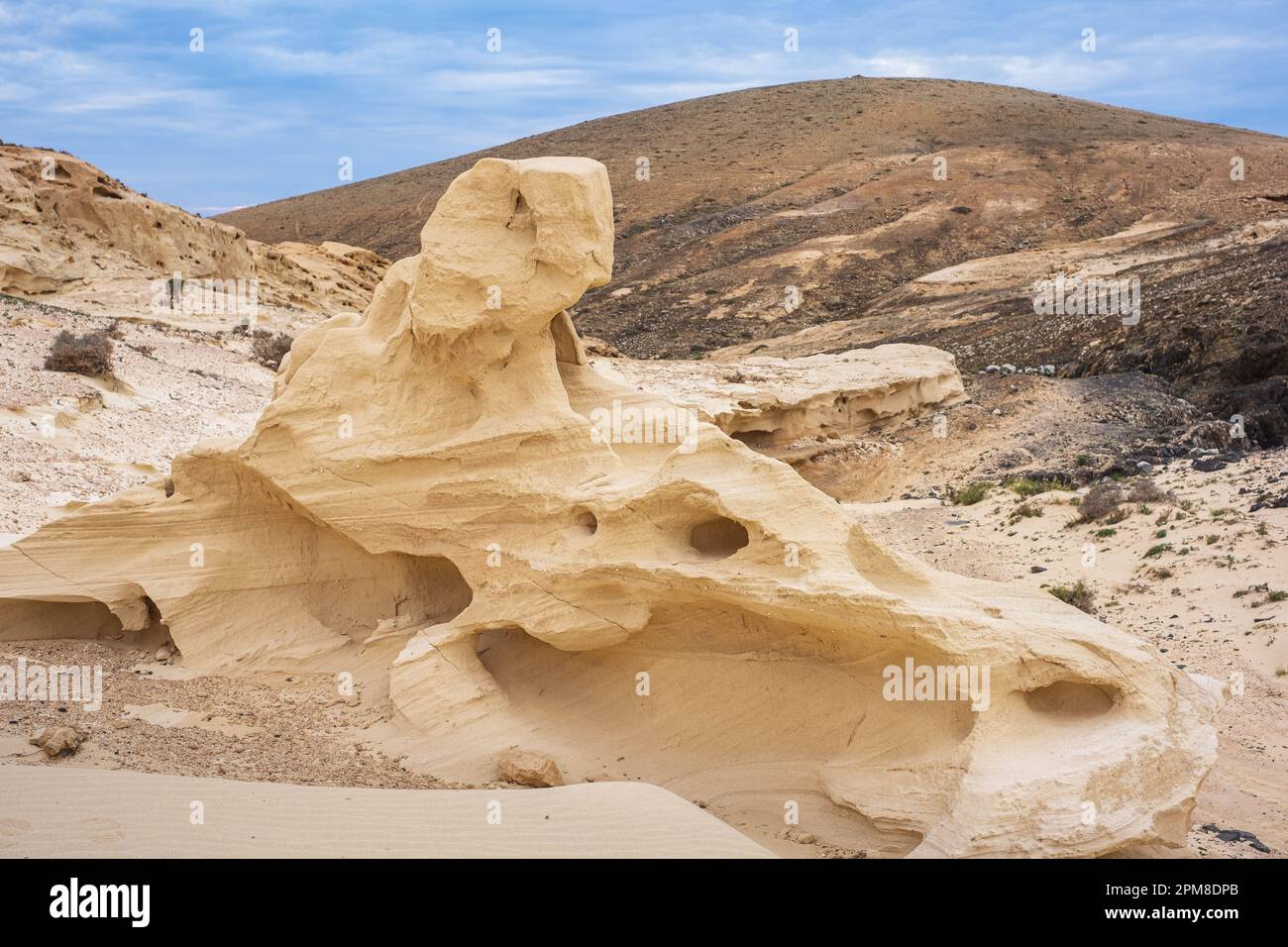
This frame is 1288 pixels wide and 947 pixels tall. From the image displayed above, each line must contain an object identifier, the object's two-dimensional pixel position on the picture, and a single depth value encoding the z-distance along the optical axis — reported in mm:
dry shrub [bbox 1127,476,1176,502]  11617
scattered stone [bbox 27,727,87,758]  5973
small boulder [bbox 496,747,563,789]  6168
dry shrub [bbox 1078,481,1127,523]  11633
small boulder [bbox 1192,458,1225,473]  12438
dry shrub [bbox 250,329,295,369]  20047
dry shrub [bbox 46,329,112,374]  14711
